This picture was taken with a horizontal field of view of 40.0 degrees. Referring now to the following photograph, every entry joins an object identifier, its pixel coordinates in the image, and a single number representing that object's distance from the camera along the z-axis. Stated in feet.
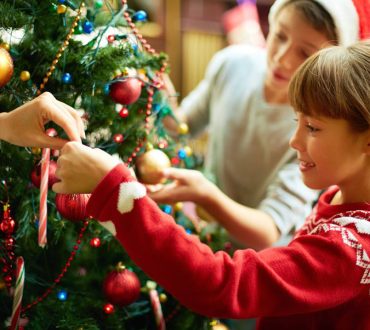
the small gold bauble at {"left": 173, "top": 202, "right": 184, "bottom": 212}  3.50
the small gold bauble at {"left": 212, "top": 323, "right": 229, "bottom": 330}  3.51
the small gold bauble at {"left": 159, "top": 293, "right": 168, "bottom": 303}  3.25
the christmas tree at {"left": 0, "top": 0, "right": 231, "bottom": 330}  2.60
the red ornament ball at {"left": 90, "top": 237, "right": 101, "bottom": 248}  2.79
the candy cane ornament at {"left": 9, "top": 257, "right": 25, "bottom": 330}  2.49
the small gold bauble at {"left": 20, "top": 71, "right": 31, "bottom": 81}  2.54
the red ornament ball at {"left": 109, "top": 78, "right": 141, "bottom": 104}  2.76
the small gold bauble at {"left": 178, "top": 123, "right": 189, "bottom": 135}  3.57
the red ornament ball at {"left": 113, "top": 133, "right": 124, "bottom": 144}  2.94
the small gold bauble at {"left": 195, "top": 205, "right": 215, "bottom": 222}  4.27
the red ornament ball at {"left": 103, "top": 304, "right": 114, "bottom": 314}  2.91
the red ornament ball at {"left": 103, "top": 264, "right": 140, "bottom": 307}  2.84
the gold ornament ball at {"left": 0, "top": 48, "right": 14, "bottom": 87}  2.30
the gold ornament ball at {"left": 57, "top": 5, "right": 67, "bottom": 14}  2.56
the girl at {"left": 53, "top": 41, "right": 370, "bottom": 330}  2.14
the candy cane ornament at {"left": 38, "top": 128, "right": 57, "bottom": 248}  2.39
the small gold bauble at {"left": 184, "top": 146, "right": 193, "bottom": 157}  3.43
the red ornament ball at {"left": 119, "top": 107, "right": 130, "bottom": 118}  2.94
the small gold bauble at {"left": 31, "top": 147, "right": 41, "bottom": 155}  2.67
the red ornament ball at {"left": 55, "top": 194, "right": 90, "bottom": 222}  2.41
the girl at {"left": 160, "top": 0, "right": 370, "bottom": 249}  3.47
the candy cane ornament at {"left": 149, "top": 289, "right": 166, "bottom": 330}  3.02
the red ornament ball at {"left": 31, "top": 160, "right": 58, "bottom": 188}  2.58
